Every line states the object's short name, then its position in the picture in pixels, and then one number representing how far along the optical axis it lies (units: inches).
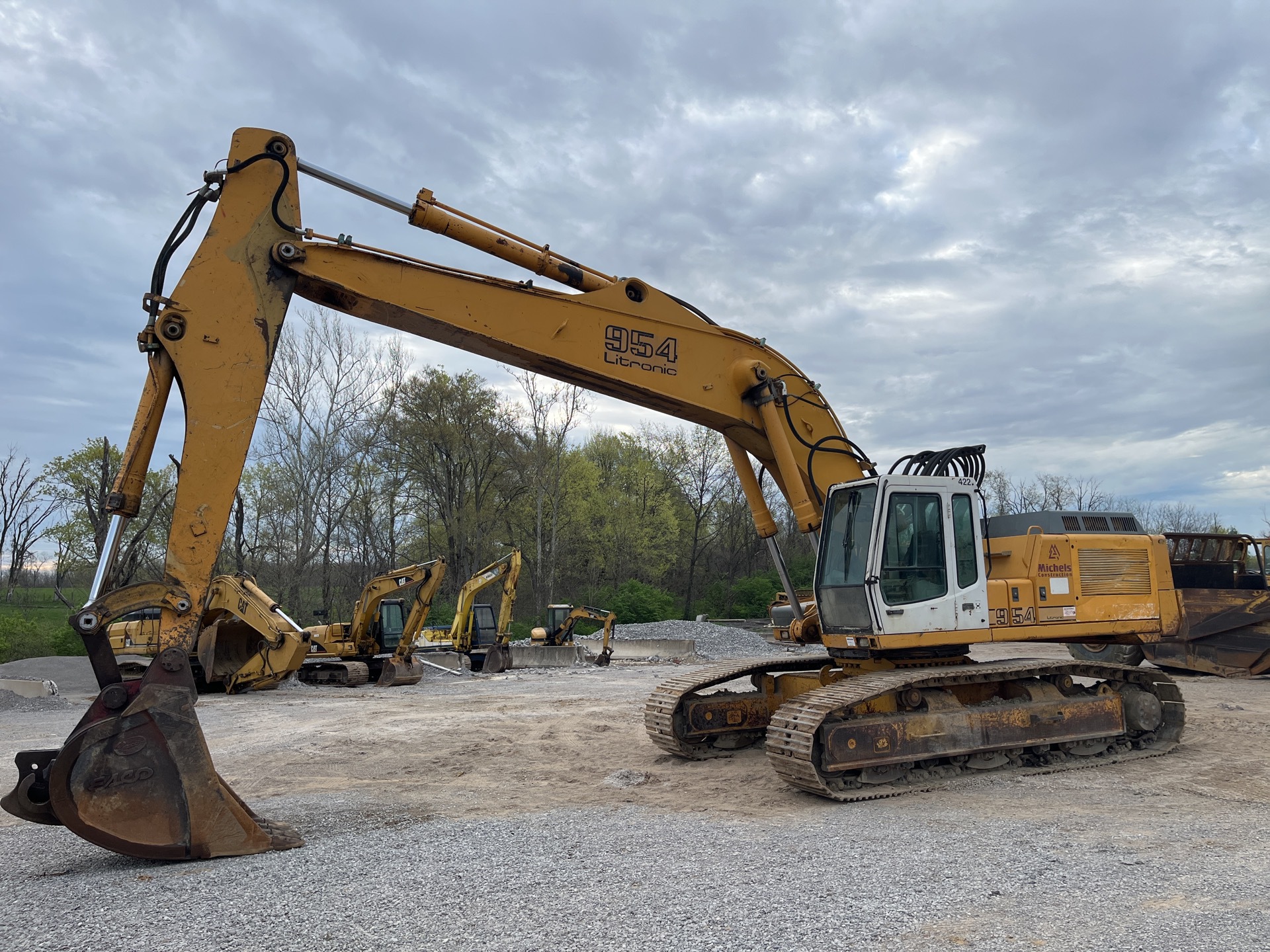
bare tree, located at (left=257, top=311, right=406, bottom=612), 1330.0
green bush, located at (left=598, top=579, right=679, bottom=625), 1455.5
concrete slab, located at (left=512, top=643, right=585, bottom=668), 963.3
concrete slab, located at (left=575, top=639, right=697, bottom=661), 1074.7
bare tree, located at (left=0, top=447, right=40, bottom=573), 1328.7
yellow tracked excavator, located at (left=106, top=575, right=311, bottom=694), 669.9
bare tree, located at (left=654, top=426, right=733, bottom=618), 1983.3
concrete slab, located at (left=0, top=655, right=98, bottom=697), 714.8
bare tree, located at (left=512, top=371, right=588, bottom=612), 1560.0
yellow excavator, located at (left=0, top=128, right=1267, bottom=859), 203.9
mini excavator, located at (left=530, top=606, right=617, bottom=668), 1011.9
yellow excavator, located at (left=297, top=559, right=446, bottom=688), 759.7
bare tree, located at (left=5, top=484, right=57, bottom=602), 1314.0
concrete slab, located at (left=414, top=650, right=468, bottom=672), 909.8
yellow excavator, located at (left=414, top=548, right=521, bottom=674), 909.8
